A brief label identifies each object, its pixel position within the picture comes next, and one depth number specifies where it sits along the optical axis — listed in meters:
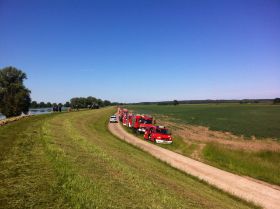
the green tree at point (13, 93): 65.06
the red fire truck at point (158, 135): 28.11
